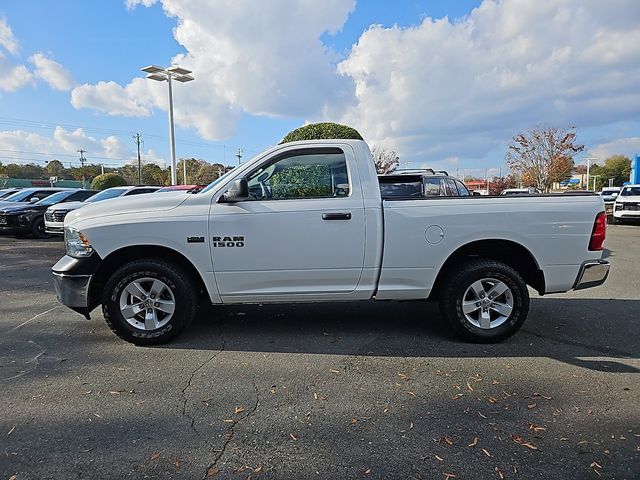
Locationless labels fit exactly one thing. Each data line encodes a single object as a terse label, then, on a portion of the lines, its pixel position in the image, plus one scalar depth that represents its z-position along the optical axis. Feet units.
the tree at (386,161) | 105.89
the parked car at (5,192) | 68.56
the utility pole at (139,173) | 206.02
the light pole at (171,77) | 76.95
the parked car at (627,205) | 58.18
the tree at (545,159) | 107.45
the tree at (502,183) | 178.68
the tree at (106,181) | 103.19
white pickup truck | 14.14
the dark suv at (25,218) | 44.55
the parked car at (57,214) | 41.96
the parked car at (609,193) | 94.53
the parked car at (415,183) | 26.71
